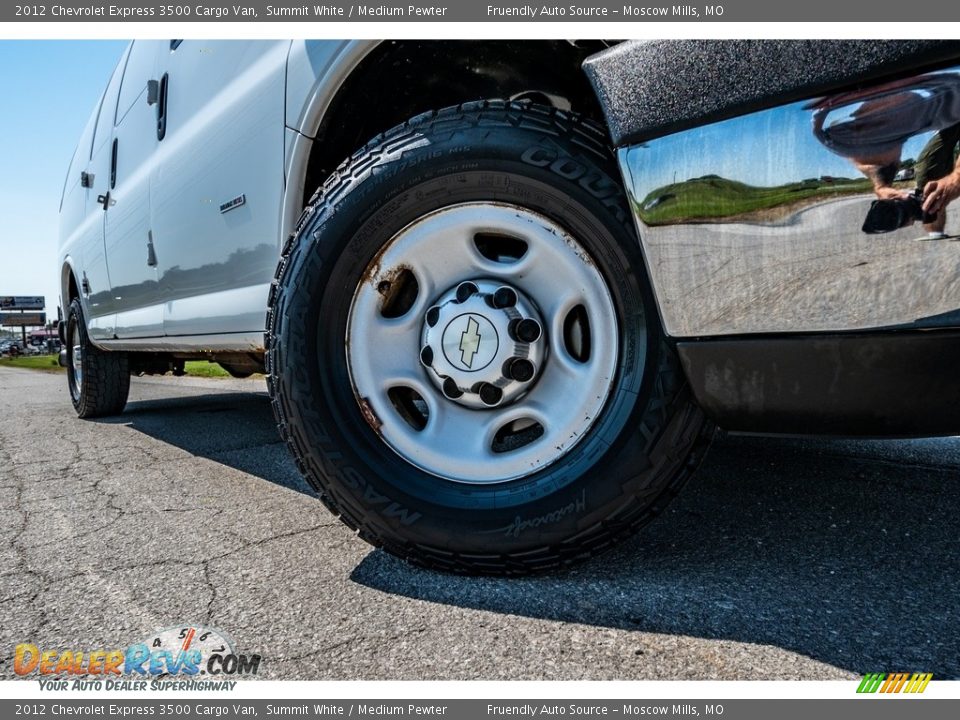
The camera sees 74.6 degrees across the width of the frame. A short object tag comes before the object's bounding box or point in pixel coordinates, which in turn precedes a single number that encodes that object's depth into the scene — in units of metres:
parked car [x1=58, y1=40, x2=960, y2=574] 0.96
